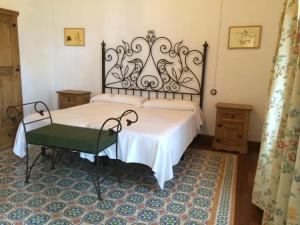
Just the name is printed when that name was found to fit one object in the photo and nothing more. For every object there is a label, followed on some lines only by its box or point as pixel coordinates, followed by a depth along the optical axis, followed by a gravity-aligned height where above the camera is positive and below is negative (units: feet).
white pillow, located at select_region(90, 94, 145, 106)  13.12 -1.68
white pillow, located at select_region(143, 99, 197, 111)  12.14 -1.72
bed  8.38 -1.68
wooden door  11.54 -0.46
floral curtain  3.90 -1.29
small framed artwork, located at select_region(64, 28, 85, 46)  15.11 +1.58
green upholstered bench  7.70 -2.24
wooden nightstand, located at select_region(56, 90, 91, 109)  14.38 -1.87
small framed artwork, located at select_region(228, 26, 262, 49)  11.83 +1.53
